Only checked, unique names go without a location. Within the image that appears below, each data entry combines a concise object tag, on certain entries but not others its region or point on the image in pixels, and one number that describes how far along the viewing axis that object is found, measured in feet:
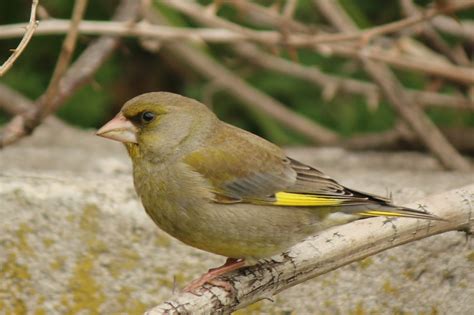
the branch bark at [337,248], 24.39
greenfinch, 23.91
